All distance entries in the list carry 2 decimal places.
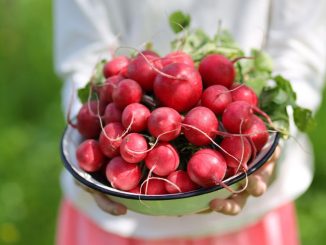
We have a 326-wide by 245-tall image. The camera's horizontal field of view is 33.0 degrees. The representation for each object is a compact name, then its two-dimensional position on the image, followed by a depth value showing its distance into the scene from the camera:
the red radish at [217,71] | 0.95
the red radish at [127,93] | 0.93
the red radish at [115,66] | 1.03
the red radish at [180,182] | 0.89
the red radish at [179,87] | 0.90
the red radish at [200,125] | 0.87
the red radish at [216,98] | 0.91
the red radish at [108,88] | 0.98
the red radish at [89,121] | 0.99
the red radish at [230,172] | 0.92
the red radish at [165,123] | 0.86
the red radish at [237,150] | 0.88
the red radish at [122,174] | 0.90
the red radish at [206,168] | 0.86
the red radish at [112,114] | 0.96
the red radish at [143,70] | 0.96
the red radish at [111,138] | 0.91
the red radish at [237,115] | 0.88
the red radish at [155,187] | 0.91
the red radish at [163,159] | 0.88
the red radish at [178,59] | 0.96
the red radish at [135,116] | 0.90
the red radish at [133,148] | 0.88
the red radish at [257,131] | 0.91
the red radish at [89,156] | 0.94
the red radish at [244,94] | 0.94
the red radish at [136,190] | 0.93
